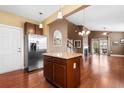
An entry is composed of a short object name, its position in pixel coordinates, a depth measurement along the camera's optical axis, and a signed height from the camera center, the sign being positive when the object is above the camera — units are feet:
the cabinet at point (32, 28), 11.55 +2.80
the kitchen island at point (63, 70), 6.07 -2.14
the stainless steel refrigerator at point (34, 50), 10.61 -0.57
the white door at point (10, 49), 10.08 -0.37
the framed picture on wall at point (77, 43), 21.58 +0.79
